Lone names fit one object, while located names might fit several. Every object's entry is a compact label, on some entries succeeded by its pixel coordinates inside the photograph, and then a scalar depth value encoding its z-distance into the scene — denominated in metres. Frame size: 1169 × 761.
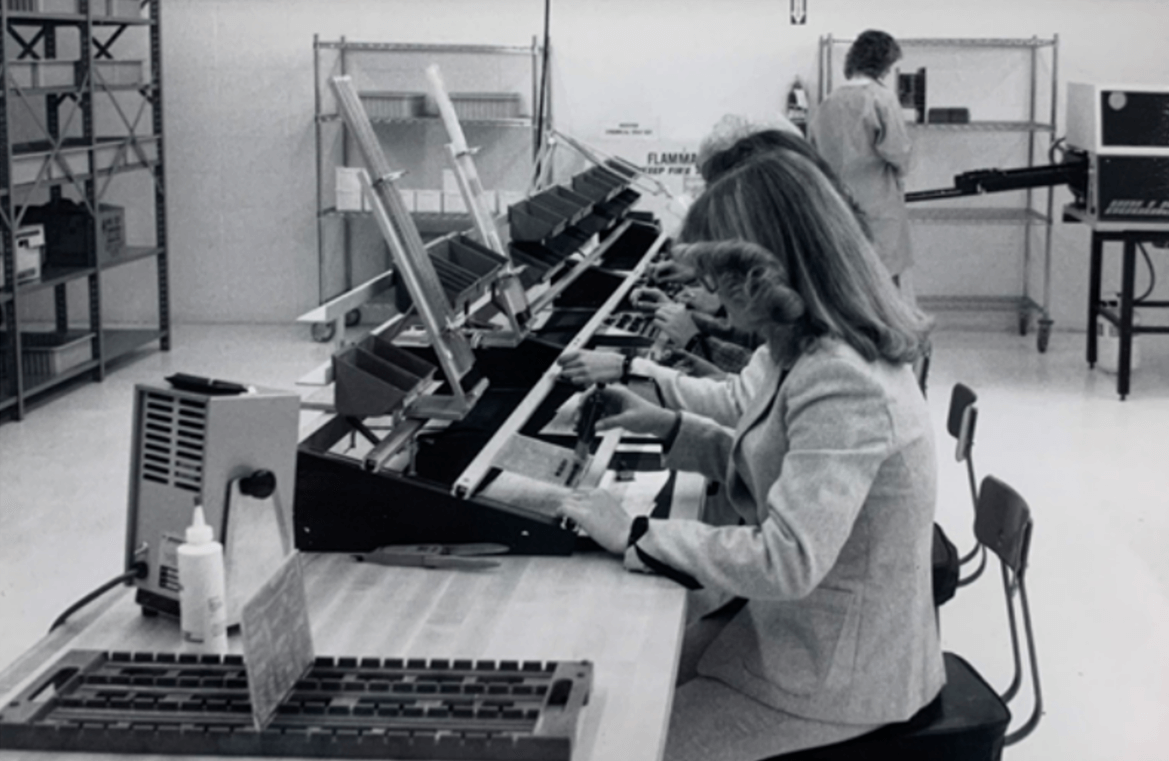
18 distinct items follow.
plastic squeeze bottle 1.96
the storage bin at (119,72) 7.19
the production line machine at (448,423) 2.41
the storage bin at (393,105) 7.80
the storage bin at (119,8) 7.21
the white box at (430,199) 7.82
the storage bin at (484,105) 8.03
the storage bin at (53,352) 6.70
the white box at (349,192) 7.86
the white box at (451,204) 7.80
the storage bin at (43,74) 6.43
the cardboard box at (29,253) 6.48
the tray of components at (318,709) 1.67
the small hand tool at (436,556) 2.35
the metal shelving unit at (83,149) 6.25
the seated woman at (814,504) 2.09
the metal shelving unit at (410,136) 8.24
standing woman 6.72
